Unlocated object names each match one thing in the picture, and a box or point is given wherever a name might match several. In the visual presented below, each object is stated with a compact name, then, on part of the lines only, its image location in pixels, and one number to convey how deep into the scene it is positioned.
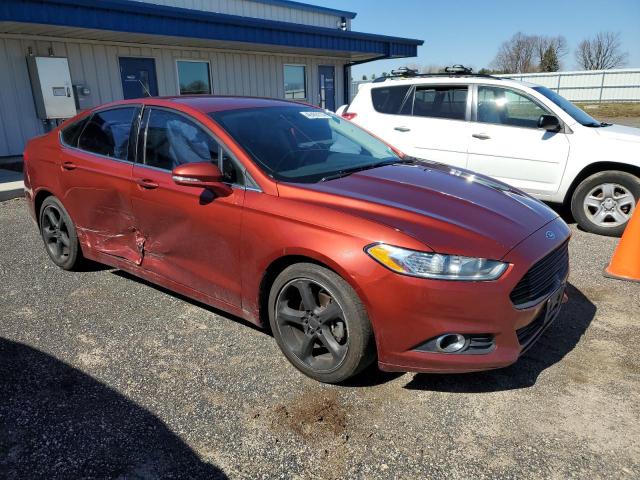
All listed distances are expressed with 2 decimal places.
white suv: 5.64
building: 9.77
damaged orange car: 2.43
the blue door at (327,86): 16.97
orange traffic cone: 4.30
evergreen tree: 59.09
